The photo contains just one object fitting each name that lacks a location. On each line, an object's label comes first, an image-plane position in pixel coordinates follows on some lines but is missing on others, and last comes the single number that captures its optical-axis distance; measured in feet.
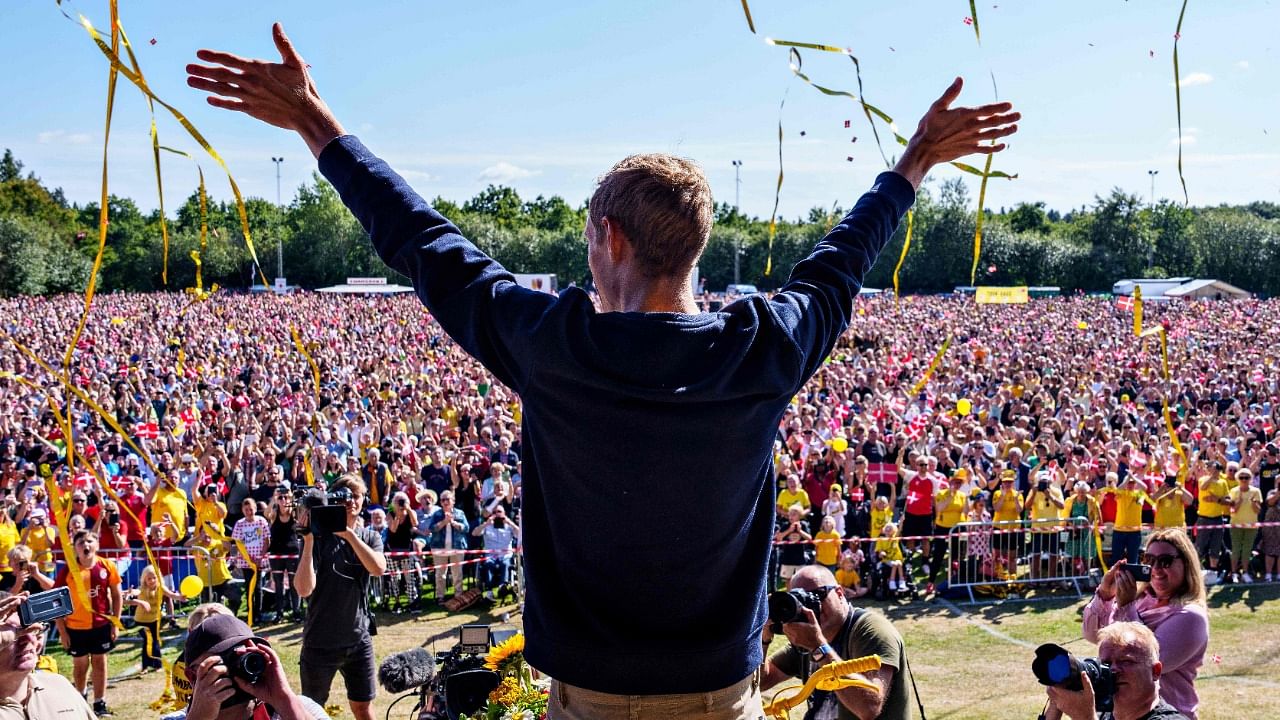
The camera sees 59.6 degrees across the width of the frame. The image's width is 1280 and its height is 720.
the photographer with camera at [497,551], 40.96
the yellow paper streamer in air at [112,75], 7.48
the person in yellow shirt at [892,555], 39.93
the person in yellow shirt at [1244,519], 40.75
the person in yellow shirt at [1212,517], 41.50
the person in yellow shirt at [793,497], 40.75
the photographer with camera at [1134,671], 11.31
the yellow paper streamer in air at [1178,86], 10.25
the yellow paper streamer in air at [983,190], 9.04
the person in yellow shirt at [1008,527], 40.70
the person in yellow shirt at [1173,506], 40.22
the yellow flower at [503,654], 14.11
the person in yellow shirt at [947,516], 41.29
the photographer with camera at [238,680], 9.95
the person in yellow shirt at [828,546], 39.40
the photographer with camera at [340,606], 21.07
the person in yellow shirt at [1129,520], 39.60
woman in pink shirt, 14.66
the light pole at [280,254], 241.96
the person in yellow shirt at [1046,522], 40.63
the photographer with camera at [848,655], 12.29
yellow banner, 137.69
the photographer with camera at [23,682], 14.47
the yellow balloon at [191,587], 34.04
